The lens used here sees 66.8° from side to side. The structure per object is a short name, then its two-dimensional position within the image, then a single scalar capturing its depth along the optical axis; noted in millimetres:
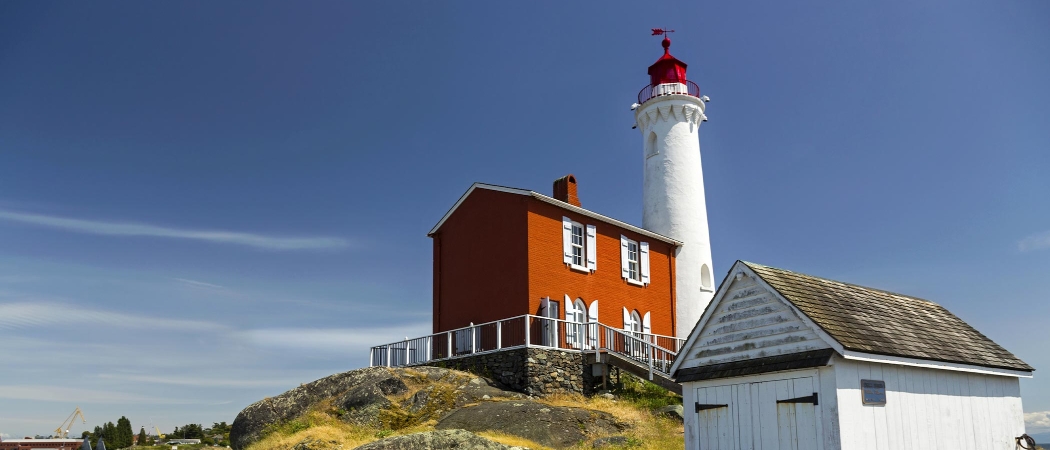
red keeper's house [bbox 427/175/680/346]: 26594
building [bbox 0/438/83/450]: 42812
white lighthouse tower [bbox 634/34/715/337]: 32938
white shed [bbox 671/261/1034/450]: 12977
